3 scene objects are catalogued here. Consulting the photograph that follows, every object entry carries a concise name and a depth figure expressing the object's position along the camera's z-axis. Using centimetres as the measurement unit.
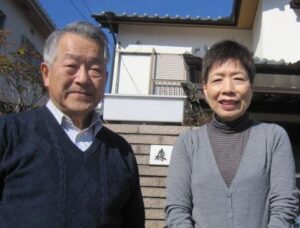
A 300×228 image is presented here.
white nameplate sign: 504
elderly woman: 188
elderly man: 162
